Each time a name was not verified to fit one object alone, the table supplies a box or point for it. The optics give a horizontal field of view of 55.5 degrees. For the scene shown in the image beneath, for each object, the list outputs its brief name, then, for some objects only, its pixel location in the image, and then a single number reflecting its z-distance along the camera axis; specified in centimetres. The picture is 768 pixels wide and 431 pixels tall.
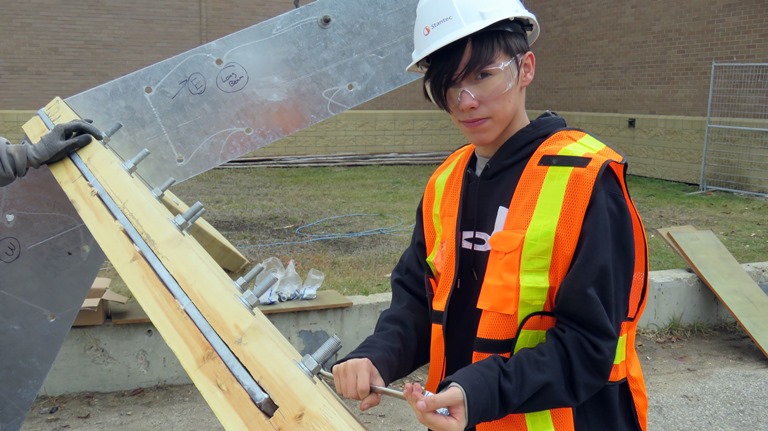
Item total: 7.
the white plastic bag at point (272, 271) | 505
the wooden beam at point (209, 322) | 141
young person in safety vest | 161
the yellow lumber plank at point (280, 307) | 487
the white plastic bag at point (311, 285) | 524
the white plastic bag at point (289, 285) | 520
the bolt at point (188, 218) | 238
